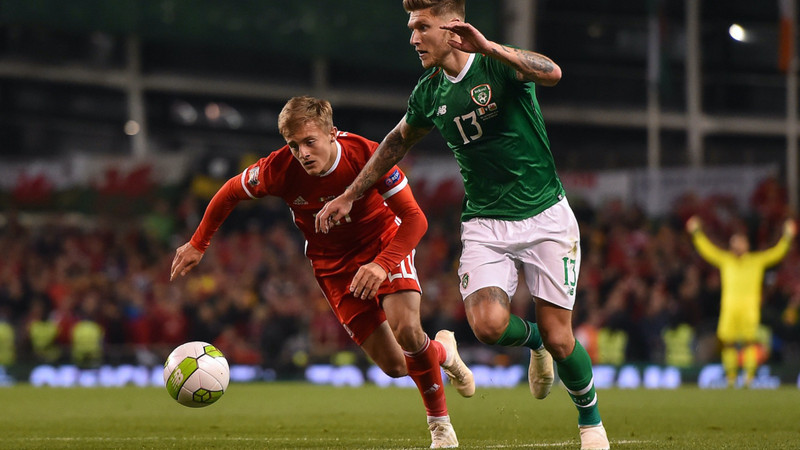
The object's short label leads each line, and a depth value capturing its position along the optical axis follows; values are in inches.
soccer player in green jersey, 494.0
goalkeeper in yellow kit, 1215.6
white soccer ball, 559.5
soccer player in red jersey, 532.4
